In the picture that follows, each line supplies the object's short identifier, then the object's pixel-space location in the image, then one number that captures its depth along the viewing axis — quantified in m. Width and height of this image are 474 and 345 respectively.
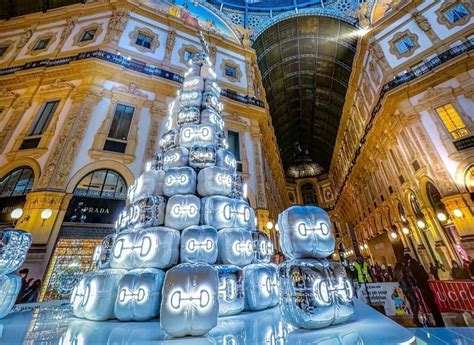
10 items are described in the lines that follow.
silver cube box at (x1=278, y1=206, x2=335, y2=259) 2.00
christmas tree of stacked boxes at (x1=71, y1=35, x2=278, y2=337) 1.91
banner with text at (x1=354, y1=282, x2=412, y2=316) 5.12
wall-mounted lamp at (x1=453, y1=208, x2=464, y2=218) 9.48
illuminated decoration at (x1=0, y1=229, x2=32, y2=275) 2.29
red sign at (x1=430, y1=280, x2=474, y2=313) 3.86
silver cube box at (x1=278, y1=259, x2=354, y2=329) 1.78
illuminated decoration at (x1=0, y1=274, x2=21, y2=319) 2.33
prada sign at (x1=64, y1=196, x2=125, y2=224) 7.94
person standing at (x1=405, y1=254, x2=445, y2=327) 4.38
